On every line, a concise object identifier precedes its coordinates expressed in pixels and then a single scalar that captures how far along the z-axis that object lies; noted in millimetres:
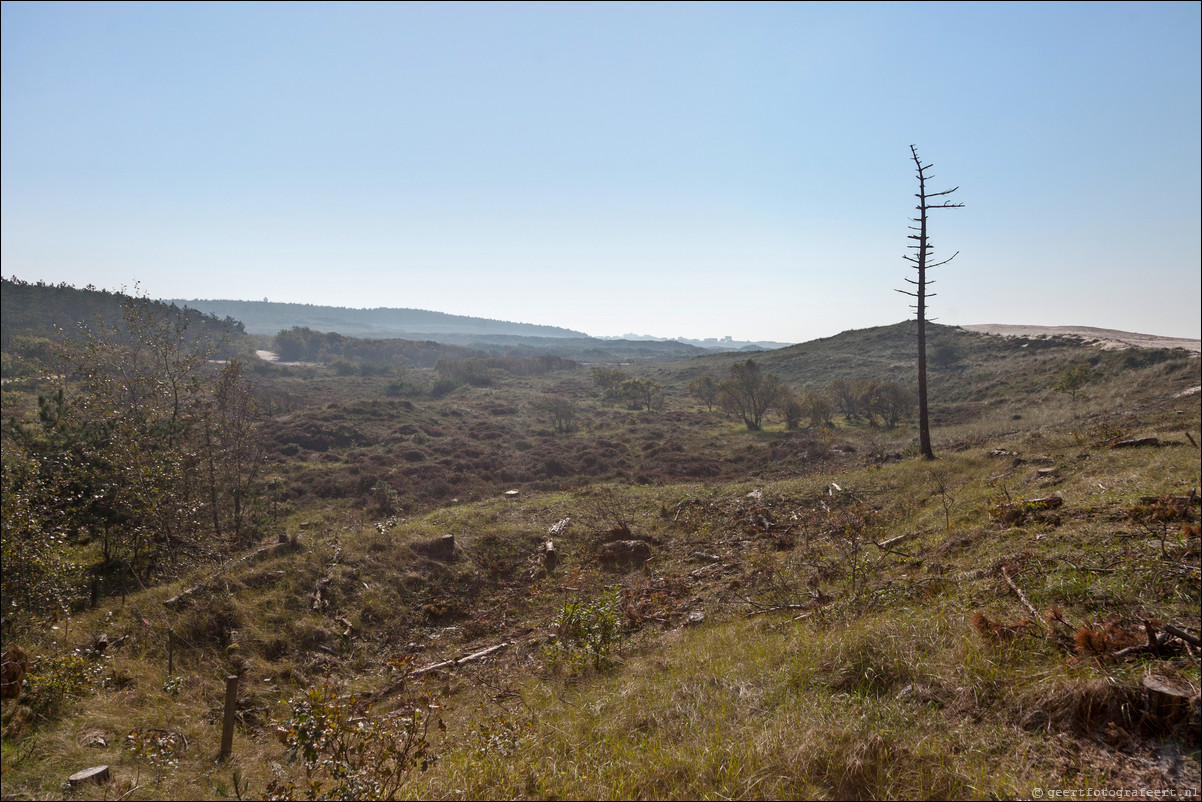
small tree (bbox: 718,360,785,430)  36812
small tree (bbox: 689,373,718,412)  47000
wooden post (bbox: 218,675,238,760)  4473
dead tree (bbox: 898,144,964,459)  15109
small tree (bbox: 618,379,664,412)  49656
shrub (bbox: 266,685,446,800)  3361
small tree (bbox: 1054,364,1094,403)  26764
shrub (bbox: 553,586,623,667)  6602
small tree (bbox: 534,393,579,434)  37625
